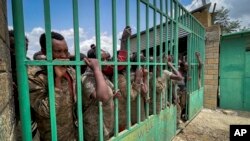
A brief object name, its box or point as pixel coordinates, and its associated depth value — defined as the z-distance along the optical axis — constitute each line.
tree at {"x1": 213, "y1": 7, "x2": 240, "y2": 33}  18.33
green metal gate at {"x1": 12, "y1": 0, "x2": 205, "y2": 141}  1.28
